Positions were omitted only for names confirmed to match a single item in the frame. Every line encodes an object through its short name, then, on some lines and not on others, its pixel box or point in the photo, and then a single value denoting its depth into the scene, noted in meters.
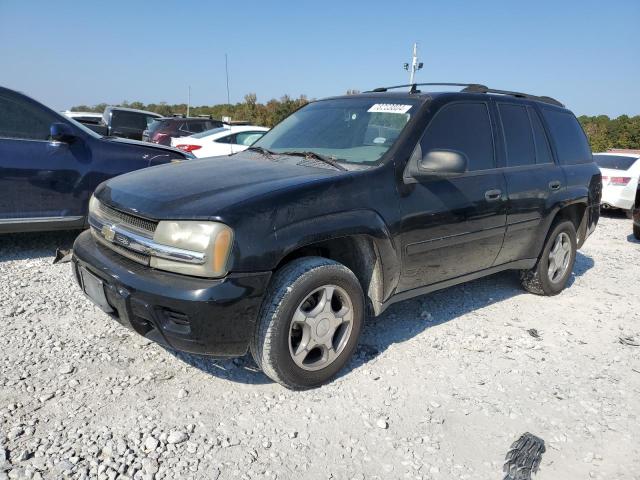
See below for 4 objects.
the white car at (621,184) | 9.54
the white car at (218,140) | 10.16
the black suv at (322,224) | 2.44
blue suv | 4.64
